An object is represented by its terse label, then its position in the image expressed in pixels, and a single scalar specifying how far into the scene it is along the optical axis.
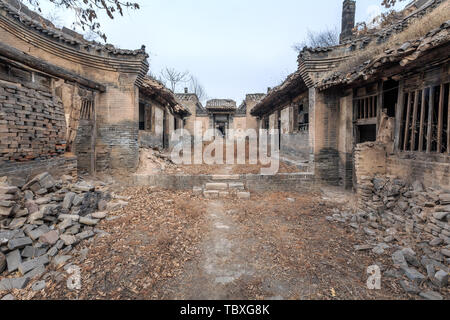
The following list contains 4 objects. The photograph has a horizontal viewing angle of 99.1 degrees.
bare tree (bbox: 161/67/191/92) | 34.03
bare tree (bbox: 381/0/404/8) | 4.30
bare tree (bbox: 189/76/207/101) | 38.56
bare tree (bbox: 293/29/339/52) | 18.87
